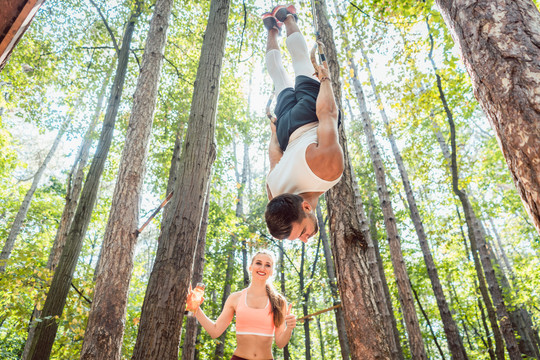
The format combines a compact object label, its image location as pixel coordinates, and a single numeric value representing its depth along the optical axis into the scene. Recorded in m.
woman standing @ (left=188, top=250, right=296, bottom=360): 3.29
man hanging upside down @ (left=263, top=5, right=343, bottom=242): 2.54
